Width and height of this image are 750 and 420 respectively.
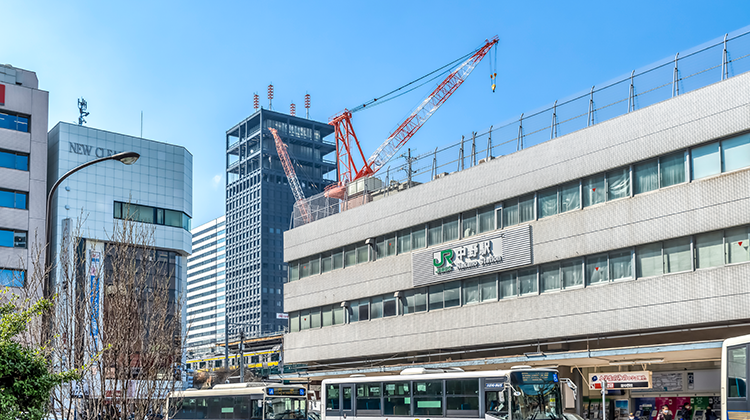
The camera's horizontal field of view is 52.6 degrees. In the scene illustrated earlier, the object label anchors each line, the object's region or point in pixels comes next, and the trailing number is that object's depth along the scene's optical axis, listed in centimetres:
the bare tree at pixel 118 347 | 1770
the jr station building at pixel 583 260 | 2806
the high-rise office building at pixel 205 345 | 17738
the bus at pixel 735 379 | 1642
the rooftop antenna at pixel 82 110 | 6838
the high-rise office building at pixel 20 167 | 5041
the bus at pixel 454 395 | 2206
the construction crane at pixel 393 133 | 9325
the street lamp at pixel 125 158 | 1938
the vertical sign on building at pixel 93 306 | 1804
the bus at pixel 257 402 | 3225
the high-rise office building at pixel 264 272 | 19225
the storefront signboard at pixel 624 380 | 2948
